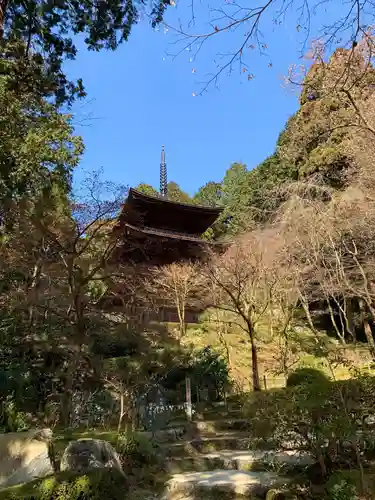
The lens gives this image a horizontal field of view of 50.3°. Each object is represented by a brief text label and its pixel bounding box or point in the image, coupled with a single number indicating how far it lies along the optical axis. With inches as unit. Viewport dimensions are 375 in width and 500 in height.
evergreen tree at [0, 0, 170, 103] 186.9
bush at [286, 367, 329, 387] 423.5
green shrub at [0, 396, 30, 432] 287.0
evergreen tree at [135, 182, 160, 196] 1296.8
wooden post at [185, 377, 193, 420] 355.3
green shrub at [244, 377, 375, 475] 157.9
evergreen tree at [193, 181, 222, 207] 1384.7
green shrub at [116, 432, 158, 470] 227.9
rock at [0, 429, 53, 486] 214.4
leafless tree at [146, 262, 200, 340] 632.4
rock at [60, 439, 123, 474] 190.2
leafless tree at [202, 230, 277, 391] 443.3
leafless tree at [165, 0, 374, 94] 101.8
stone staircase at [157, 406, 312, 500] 183.6
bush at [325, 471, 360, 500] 137.9
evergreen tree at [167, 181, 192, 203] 1518.2
